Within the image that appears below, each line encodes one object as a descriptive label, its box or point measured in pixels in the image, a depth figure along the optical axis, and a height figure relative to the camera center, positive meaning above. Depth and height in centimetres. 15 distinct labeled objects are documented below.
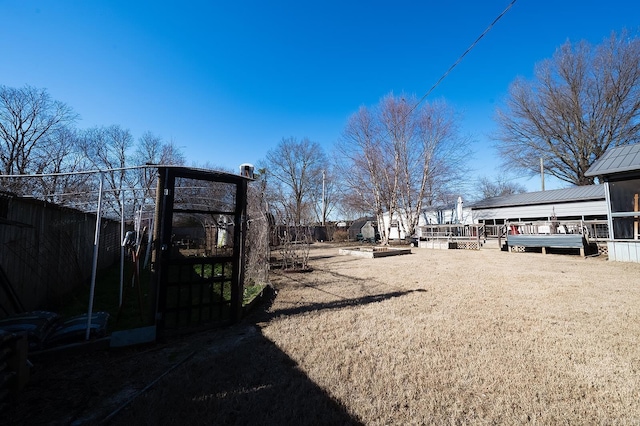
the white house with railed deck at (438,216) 2211 +156
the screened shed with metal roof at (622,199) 943 +127
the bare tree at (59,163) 1583 +529
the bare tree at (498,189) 4078 +675
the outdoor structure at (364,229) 2962 +69
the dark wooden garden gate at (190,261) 351 -36
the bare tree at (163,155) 2754 +803
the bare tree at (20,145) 1895 +612
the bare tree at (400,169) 2041 +481
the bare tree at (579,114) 1906 +880
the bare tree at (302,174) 3734 +796
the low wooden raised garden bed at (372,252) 1260 -85
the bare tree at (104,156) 2520 +730
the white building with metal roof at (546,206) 1598 +182
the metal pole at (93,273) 310 -43
